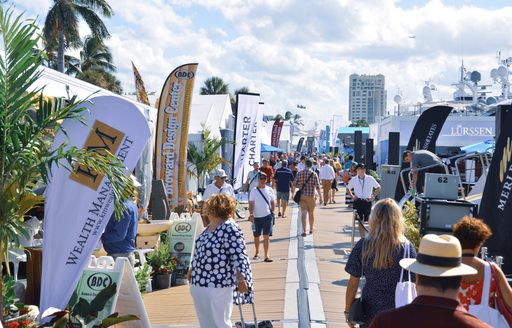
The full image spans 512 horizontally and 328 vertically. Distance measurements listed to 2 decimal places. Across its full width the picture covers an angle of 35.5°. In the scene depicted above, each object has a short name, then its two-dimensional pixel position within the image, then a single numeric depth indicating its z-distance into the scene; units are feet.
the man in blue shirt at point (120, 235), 31.73
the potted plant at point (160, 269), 38.81
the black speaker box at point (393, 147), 79.03
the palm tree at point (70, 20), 132.05
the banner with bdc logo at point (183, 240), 40.70
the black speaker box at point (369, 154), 106.28
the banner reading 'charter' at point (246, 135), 80.23
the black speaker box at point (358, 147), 134.72
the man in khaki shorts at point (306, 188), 57.82
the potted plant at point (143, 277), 36.32
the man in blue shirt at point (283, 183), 73.31
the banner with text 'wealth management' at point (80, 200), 23.91
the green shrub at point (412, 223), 35.88
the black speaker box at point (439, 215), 31.71
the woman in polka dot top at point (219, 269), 23.38
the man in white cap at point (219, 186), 51.72
